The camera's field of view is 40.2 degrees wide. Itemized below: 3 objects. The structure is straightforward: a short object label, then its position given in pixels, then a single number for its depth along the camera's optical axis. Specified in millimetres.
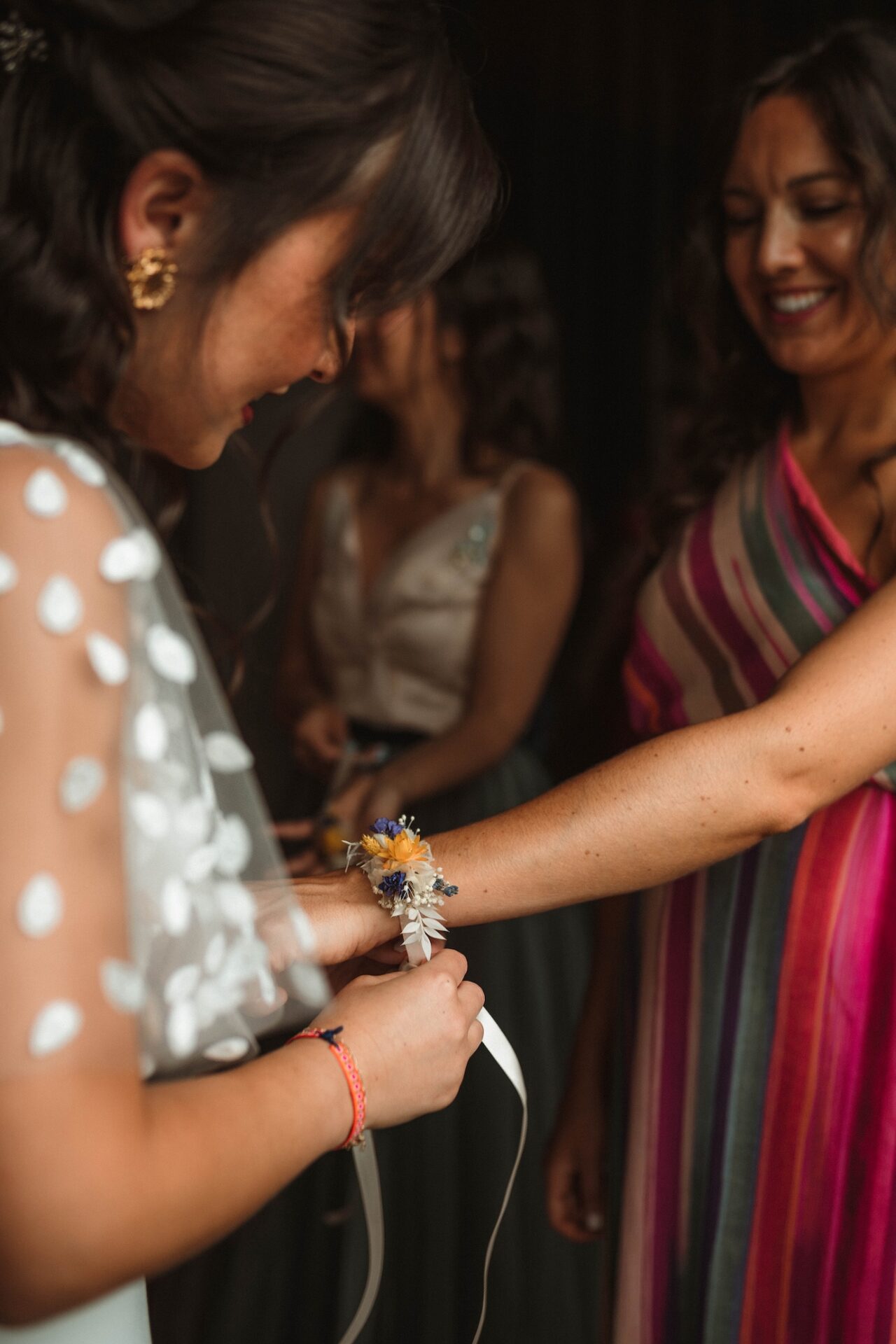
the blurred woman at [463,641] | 1934
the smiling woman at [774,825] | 1004
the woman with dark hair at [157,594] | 622
